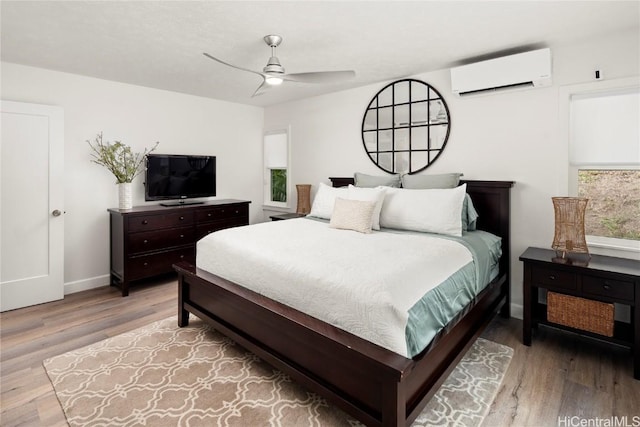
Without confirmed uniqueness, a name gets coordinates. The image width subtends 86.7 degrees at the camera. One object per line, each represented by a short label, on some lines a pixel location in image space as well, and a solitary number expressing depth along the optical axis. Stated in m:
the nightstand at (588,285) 2.26
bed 1.58
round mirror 3.71
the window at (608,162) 2.74
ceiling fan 2.64
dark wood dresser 3.84
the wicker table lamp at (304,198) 4.93
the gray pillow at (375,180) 3.78
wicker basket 2.36
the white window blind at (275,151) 5.53
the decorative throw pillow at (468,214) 3.07
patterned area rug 1.90
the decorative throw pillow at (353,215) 3.06
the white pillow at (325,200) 3.67
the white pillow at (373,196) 3.19
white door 3.40
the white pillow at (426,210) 2.91
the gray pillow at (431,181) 3.33
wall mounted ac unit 2.85
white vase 3.96
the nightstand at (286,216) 4.69
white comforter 1.69
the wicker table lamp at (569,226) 2.62
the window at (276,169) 5.49
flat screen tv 4.30
